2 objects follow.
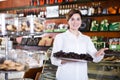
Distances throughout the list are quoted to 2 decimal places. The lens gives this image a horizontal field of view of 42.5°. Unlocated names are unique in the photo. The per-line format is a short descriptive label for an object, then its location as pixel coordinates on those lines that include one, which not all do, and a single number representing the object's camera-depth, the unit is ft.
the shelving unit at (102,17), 13.03
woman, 5.11
